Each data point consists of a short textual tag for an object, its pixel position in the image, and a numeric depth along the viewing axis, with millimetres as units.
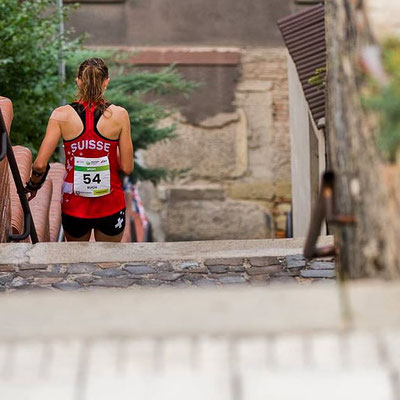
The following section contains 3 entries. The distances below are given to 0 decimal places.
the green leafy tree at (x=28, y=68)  25594
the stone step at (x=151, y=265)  14336
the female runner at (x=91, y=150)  14922
